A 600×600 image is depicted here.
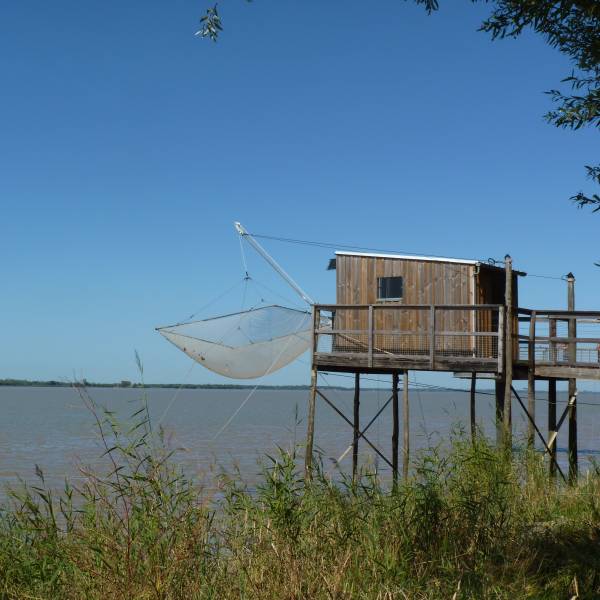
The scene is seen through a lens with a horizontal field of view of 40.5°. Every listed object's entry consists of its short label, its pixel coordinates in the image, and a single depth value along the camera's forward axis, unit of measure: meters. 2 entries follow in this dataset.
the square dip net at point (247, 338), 23.17
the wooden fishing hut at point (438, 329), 18.02
